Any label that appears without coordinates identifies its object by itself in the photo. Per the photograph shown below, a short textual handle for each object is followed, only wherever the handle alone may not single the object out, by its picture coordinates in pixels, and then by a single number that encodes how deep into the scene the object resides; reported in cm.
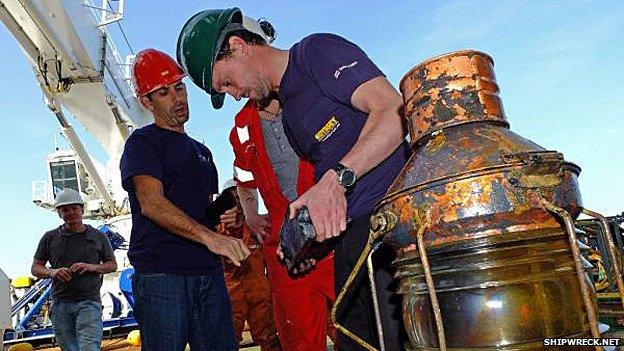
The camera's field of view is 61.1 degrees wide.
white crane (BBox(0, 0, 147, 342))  775
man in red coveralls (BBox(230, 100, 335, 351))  251
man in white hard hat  522
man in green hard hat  154
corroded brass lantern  92
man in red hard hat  245
